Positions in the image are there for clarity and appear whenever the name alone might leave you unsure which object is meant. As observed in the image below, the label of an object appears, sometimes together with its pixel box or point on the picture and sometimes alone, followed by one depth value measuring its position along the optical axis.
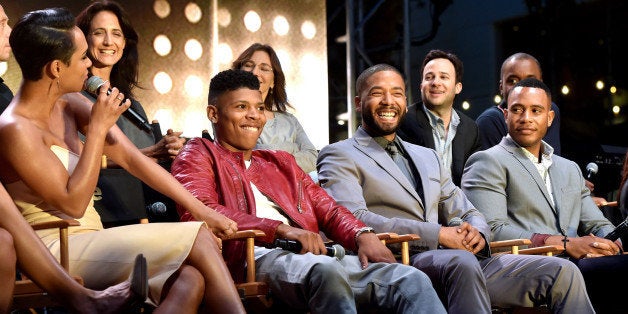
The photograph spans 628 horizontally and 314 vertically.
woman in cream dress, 4.94
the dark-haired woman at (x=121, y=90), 6.55
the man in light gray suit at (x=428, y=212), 6.05
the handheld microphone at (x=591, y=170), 8.39
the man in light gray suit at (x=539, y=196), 6.89
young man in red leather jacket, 5.51
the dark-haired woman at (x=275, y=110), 8.16
